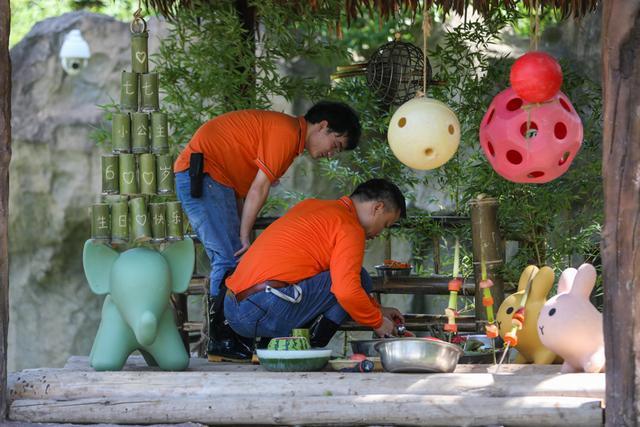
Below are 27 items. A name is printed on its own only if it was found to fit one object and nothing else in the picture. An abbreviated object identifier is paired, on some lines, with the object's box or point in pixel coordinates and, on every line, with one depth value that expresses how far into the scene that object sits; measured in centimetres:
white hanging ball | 662
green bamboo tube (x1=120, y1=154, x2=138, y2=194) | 714
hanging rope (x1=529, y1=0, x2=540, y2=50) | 655
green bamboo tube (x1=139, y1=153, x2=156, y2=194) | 717
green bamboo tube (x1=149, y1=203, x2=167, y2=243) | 712
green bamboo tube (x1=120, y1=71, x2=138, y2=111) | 730
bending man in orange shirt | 781
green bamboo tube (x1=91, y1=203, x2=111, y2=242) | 700
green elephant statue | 661
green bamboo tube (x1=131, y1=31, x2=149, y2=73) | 739
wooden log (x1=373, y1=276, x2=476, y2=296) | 922
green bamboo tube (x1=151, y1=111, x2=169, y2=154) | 725
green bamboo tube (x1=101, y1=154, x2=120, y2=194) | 712
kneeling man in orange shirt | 719
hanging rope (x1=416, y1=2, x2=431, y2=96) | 674
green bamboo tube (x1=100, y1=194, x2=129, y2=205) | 712
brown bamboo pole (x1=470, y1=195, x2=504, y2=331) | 797
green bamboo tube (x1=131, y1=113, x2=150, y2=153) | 721
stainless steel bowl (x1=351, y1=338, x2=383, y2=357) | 701
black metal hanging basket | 938
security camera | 1399
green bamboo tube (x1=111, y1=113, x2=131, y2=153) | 718
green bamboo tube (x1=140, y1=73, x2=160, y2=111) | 732
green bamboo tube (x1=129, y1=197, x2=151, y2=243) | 705
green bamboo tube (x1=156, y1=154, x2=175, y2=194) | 720
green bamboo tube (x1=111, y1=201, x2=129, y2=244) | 704
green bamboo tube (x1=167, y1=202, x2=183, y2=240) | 716
